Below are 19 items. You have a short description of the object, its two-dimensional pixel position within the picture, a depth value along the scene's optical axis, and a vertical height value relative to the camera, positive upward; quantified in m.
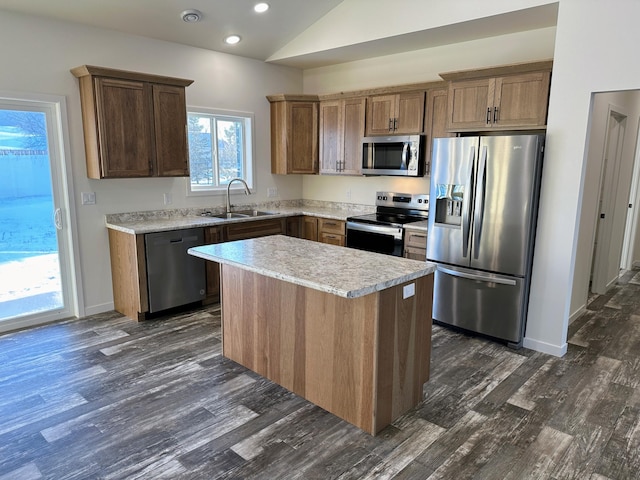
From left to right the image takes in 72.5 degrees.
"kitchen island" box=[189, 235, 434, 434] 2.40 -0.90
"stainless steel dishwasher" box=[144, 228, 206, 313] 4.12 -0.94
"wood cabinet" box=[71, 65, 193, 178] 3.88 +0.47
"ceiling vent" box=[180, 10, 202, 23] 4.05 +1.46
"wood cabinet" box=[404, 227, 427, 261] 4.26 -0.67
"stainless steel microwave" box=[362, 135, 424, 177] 4.53 +0.21
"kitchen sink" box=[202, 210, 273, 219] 5.12 -0.49
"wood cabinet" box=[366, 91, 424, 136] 4.53 +0.66
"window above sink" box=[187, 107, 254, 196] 4.99 +0.29
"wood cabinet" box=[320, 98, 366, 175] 5.03 +0.46
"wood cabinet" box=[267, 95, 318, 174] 5.42 +0.53
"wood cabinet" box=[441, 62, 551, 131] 3.47 +0.63
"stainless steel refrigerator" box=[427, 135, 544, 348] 3.41 -0.44
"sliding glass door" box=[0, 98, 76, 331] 3.79 -0.40
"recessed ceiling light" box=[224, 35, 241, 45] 4.65 +1.43
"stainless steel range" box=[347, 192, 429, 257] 4.52 -0.49
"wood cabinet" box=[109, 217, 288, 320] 4.06 -0.91
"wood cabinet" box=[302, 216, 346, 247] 5.05 -0.66
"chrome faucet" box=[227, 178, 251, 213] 5.11 -0.15
